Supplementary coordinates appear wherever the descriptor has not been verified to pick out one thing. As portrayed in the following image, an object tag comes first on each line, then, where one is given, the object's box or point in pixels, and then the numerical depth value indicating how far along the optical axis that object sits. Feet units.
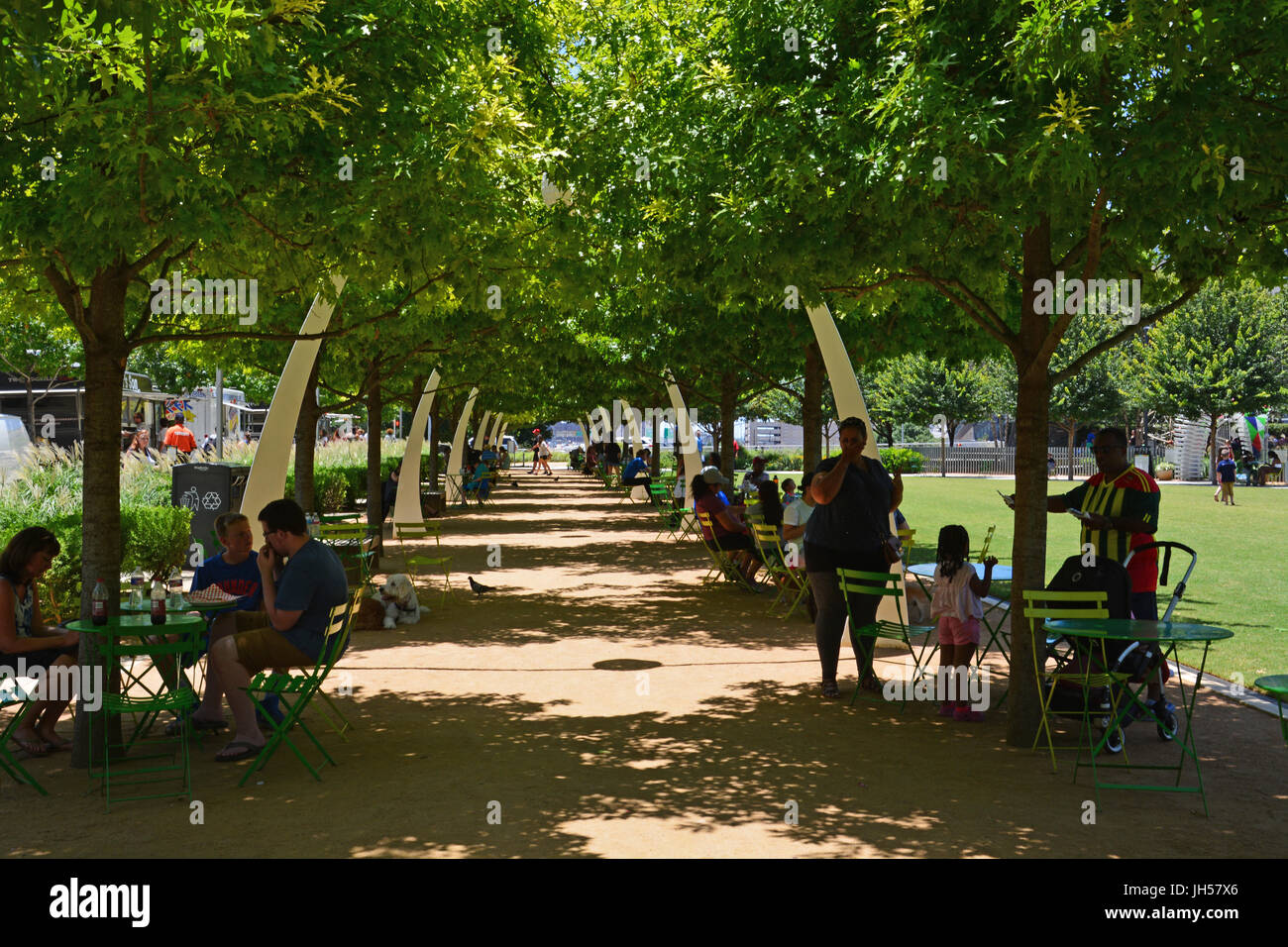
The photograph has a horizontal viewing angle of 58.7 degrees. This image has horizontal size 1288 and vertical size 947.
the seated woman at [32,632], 20.85
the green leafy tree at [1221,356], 155.02
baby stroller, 21.54
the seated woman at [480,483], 107.45
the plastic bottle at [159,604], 21.14
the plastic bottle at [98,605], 20.77
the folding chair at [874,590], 26.43
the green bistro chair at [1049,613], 21.18
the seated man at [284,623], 21.62
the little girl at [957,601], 25.57
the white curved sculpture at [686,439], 76.69
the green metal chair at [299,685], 20.39
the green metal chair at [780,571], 40.06
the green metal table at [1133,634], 18.95
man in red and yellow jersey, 24.36
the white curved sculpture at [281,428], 39.65
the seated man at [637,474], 110.07
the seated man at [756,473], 62.40
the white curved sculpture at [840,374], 36.96
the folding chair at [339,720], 23.67
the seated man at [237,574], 24.70
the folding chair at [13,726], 19.52
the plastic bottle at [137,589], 23.40
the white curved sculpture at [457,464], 107.62
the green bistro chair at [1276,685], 15.46
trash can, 50.29
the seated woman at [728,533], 46.68
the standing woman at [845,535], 27.63
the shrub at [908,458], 192.95
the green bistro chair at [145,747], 19.39
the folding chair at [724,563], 47.88
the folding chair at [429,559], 44.45
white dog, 39.04
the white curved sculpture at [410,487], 76.07
